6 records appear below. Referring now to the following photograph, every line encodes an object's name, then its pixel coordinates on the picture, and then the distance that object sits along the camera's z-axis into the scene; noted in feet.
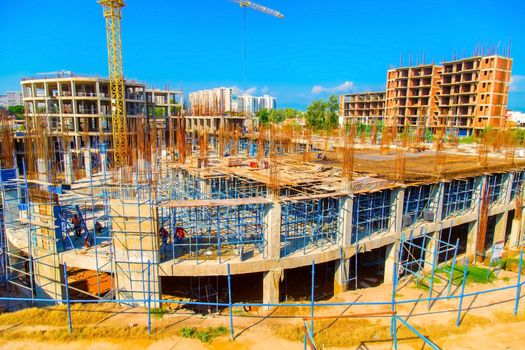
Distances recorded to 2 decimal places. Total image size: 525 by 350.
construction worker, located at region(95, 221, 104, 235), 50.34
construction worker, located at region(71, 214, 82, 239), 48.57
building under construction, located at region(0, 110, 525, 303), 42.86
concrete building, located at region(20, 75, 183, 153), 135.54
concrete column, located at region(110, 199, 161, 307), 41.27
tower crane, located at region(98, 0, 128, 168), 123.65
